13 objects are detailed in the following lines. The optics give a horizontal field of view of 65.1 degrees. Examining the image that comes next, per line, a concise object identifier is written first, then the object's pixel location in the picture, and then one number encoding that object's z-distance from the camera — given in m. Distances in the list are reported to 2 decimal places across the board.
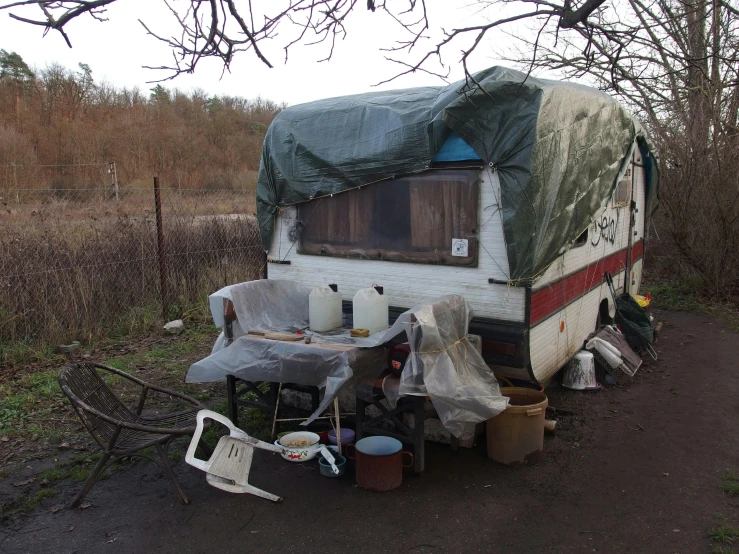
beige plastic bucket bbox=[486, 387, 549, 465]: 4.06
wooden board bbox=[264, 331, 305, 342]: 4.30
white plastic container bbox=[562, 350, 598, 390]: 5.64
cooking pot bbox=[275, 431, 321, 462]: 4.13
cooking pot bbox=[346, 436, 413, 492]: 3.79
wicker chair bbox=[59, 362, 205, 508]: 3.54
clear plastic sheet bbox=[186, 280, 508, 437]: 3.71
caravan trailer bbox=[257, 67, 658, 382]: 4.24
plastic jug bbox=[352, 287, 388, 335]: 4.48
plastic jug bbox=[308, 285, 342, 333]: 4.66
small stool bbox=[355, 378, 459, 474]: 3.94
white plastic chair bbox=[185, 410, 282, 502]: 3.65
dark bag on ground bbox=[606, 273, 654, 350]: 6.84
